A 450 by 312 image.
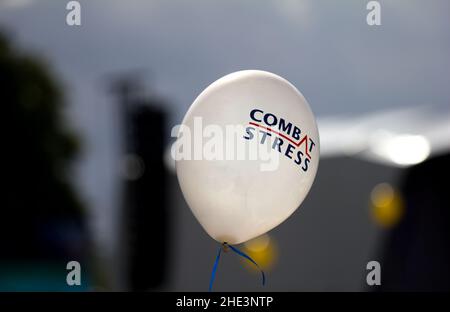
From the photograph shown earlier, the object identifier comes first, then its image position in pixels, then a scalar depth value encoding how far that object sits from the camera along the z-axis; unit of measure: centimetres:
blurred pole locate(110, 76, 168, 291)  701
